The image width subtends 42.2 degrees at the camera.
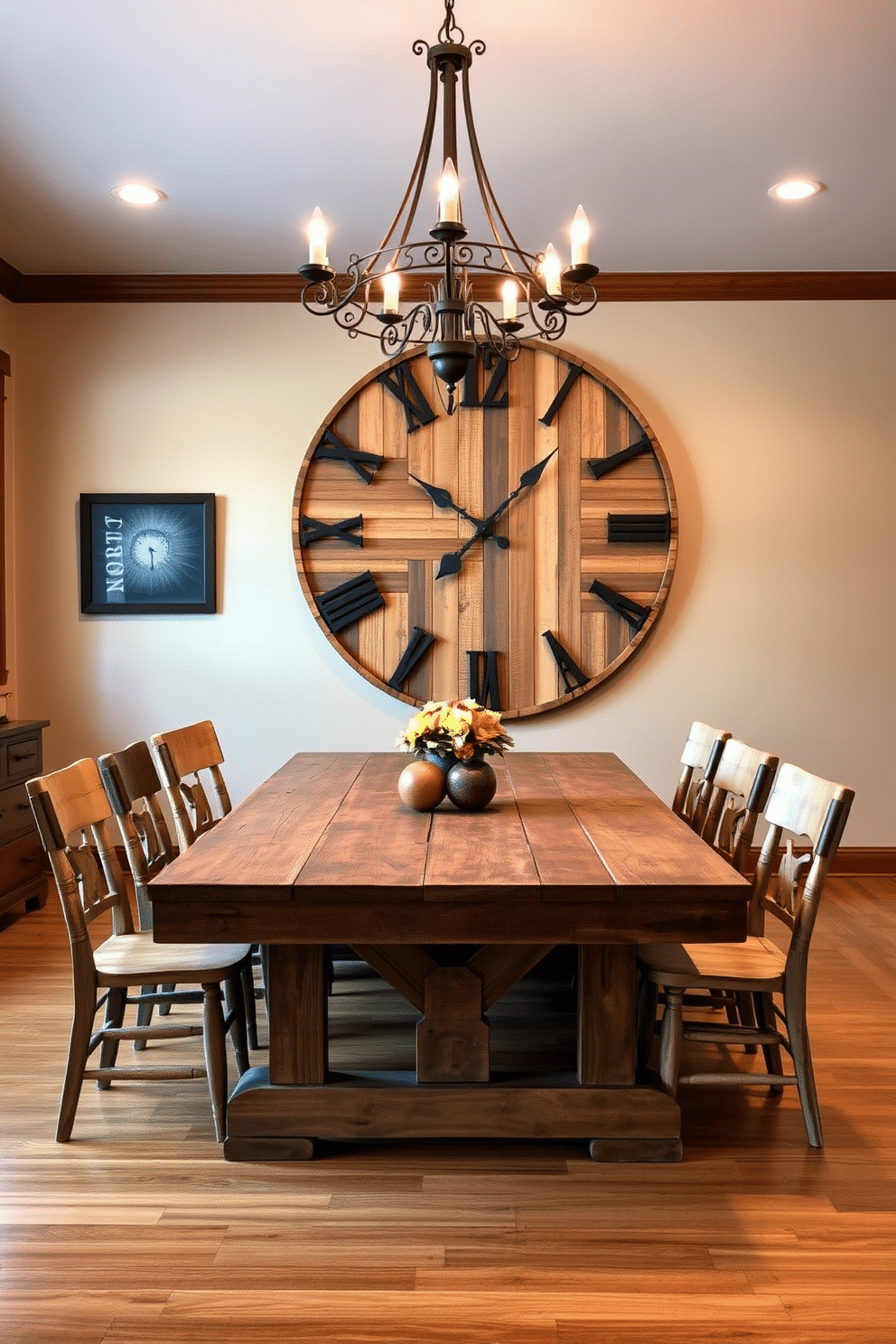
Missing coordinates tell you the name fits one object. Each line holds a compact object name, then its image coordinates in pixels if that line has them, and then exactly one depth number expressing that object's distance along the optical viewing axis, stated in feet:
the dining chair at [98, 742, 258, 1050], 9.30
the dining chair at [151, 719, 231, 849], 10.59
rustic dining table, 7.12
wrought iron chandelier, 7.80
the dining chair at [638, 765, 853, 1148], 8.05
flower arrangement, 9.15
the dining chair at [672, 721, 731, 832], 10.88
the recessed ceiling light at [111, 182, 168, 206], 12.94
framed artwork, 16.26
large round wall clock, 16.10
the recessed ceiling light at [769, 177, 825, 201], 12.75
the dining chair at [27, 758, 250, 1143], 8.16
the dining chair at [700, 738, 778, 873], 9.30
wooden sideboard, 13.98
